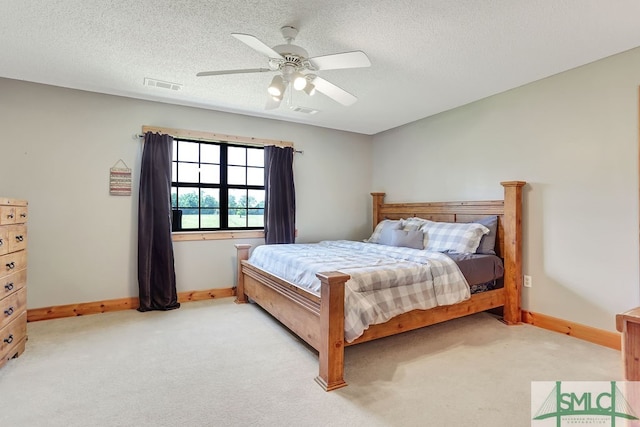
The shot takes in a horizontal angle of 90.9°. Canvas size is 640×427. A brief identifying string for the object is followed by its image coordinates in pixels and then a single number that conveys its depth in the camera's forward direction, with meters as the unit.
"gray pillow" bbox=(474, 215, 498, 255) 3.35
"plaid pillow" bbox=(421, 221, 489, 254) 3.29
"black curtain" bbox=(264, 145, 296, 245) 4.35
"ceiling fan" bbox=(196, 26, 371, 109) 2.10
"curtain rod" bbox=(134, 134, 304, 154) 3.71
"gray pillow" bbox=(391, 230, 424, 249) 3.66
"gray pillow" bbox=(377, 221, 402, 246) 4.00
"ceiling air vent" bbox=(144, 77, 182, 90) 3.17
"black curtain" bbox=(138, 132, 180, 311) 3.59
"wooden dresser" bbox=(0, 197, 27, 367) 2.23
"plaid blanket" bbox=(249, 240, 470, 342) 2.21
